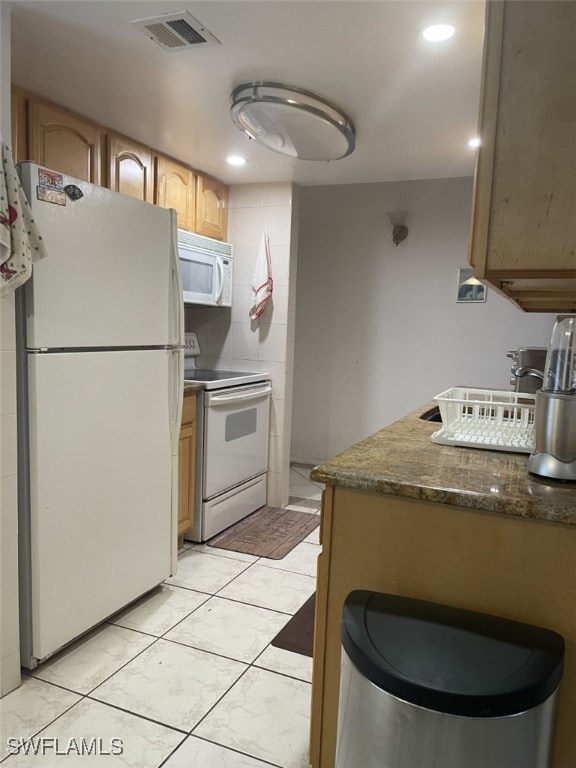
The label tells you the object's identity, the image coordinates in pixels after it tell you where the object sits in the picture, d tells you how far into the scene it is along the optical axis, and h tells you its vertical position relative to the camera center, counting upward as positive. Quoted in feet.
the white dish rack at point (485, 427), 5.22 -0.91
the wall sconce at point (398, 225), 13.69 +2.94
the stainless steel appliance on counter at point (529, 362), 9.43 -0.33
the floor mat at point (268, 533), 10.18 -4.05
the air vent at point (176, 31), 5.60 +3.25
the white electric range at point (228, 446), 10.09 -2.27
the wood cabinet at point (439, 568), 3.74 -1.71
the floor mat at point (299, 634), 7.05 -4.07
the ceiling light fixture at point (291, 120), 7.04 +3.03
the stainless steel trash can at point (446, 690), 2.98 -1.98
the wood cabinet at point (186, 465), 9.62 -2.43
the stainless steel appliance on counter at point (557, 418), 3.99 -0.55
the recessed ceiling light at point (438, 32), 5.51 +3.21
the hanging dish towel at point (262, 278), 11.70 +1.23
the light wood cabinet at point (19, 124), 7.11 +2.72
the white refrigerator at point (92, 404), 5.98 -0.95
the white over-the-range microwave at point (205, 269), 10.38 +1.30
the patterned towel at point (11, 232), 5.24 +0.92
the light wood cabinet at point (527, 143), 3.68 +1.40
